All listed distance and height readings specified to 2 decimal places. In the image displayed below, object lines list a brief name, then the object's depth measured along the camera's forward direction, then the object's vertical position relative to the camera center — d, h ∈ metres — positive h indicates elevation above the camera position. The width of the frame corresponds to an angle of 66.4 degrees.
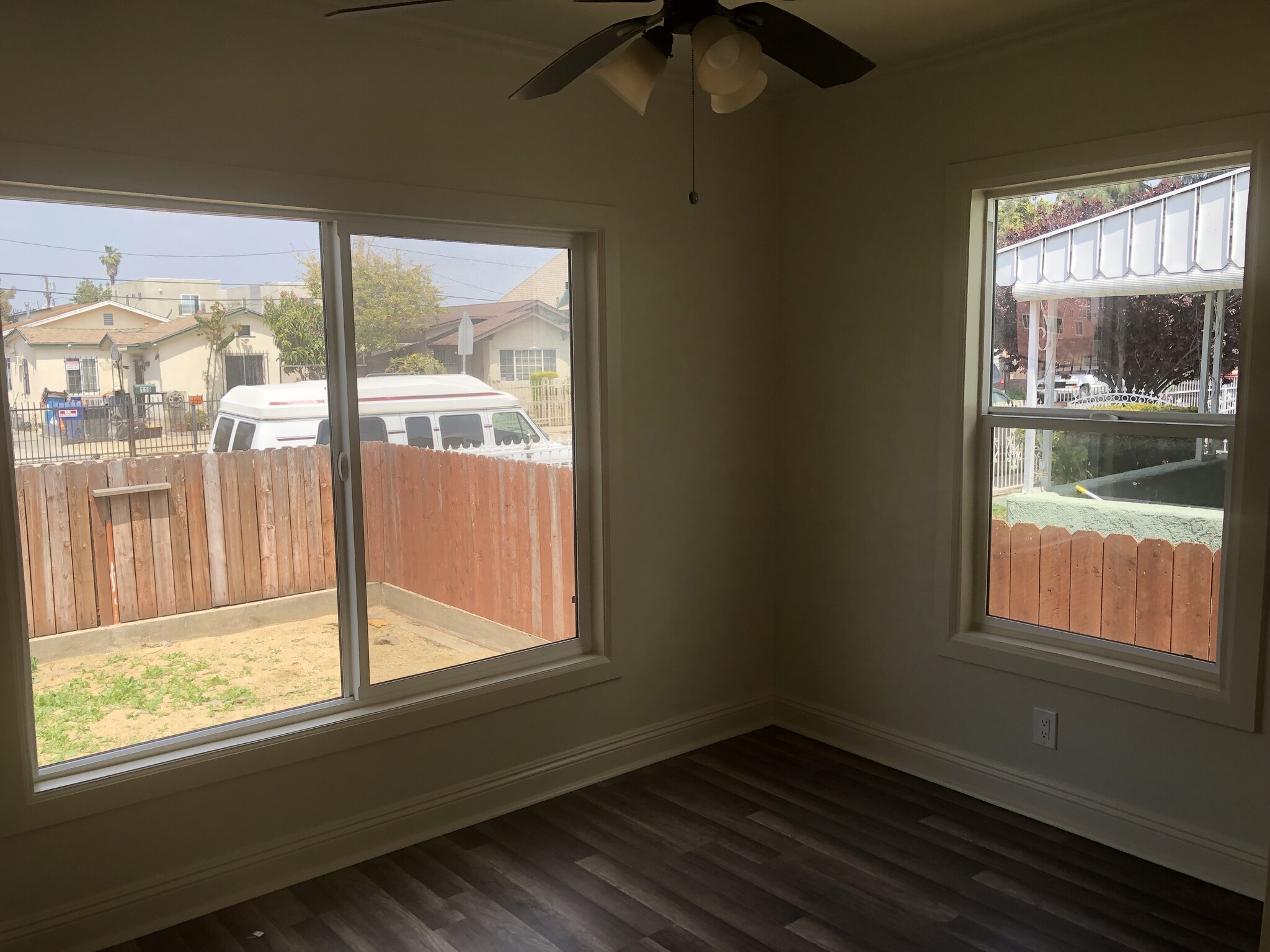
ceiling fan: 1.80 +0.66
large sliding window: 2.64 -0.30
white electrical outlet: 3.27 -1.16
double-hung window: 2.86 -0.20
